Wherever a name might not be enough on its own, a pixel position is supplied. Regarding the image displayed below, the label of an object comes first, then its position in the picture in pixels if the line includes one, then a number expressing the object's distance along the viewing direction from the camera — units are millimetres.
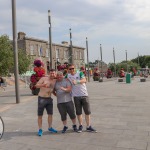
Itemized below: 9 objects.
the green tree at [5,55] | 20847
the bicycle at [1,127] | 3056
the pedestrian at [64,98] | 4202
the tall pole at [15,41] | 8273
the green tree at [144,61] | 75791
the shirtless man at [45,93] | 4160
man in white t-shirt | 4215
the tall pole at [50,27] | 11994
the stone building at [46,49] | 34460
